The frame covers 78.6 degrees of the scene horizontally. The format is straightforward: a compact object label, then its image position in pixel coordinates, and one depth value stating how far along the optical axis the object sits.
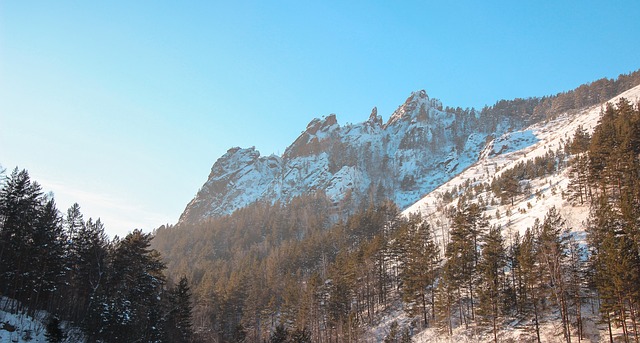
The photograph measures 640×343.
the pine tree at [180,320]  48.47
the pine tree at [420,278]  54.12
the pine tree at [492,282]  43.34
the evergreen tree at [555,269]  38.03
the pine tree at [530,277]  40.78
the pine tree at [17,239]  40.31
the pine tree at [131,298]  38.09
